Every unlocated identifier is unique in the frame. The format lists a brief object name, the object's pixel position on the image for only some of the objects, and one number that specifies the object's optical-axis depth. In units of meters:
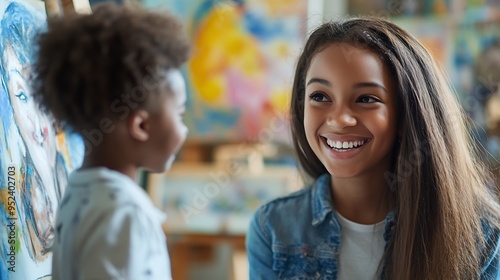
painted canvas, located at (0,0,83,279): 0.89
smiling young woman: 1.07
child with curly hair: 0.68
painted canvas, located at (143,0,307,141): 2.39
